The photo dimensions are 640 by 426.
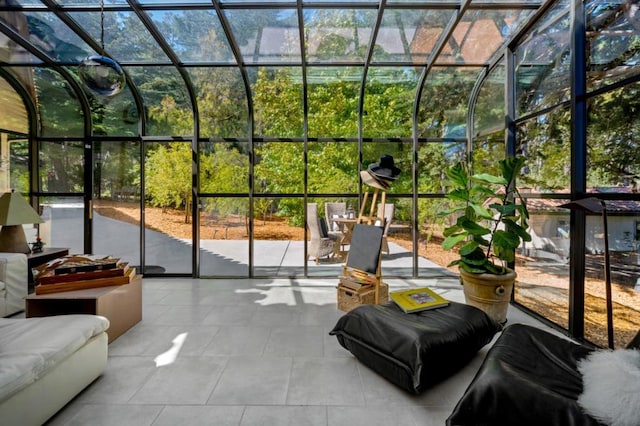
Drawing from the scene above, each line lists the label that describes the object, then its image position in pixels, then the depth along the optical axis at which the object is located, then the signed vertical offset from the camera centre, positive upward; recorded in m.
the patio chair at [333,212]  5.65 +0.00
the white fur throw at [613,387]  1.39 -0.85
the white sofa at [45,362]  1.72 -0.95
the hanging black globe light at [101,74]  3.05 +1.35
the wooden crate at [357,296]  3.87 -1.07
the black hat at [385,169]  4.02 +0.56
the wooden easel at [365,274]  3.85 -0.80
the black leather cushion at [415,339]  2.23 -1.00
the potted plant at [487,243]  3.59 -0.36
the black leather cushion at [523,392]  1.49 -0.91
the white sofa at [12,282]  3.55 -0.84
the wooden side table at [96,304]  2.89 -0.91
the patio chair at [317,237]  5.54 -0.46
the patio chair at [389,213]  5.63 -0.01
